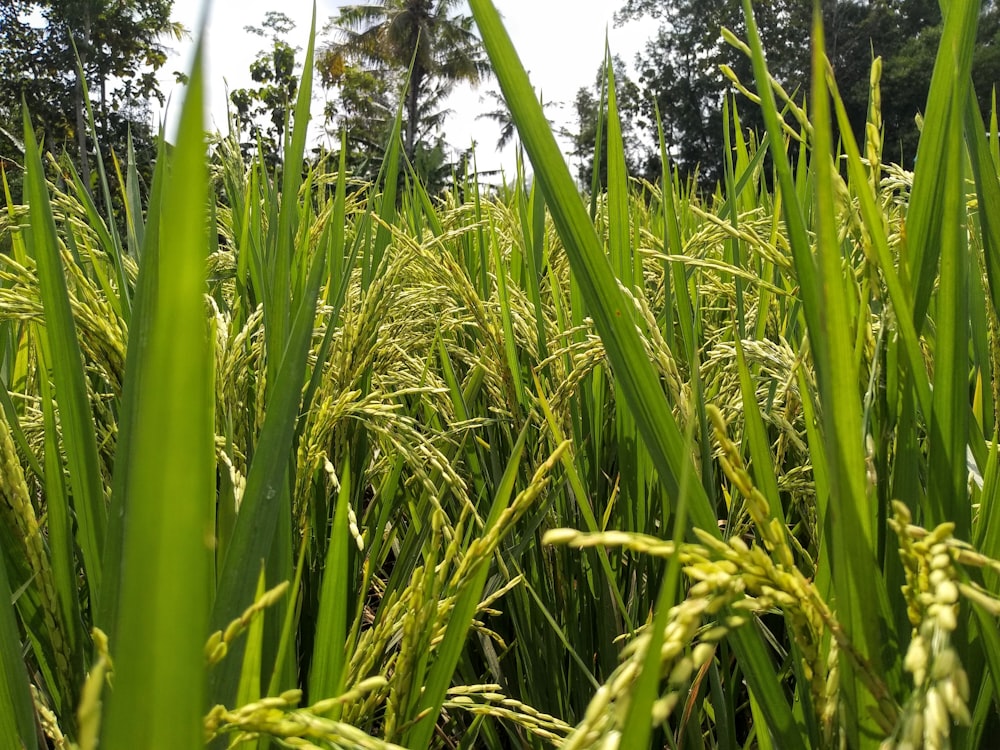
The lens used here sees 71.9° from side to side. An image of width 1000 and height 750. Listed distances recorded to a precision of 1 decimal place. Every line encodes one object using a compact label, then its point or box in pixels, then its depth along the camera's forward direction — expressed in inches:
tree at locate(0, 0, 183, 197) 721.0
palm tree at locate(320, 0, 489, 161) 1163.3
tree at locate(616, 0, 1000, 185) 1007.0
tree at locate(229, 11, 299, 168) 582.3
